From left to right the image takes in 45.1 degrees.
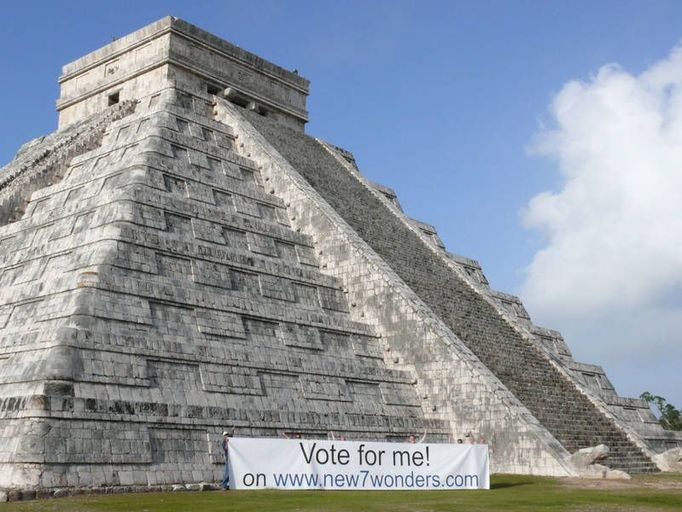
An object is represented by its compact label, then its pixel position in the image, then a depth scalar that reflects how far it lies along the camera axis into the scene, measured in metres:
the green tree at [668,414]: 67.06
